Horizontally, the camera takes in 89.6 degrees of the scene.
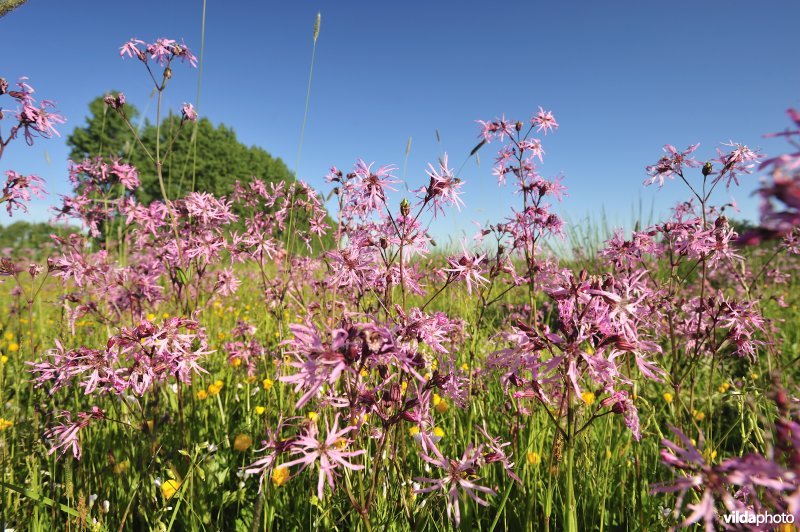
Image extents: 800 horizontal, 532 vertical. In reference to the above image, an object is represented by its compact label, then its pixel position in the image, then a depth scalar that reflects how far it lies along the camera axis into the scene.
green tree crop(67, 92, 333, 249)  32.25
